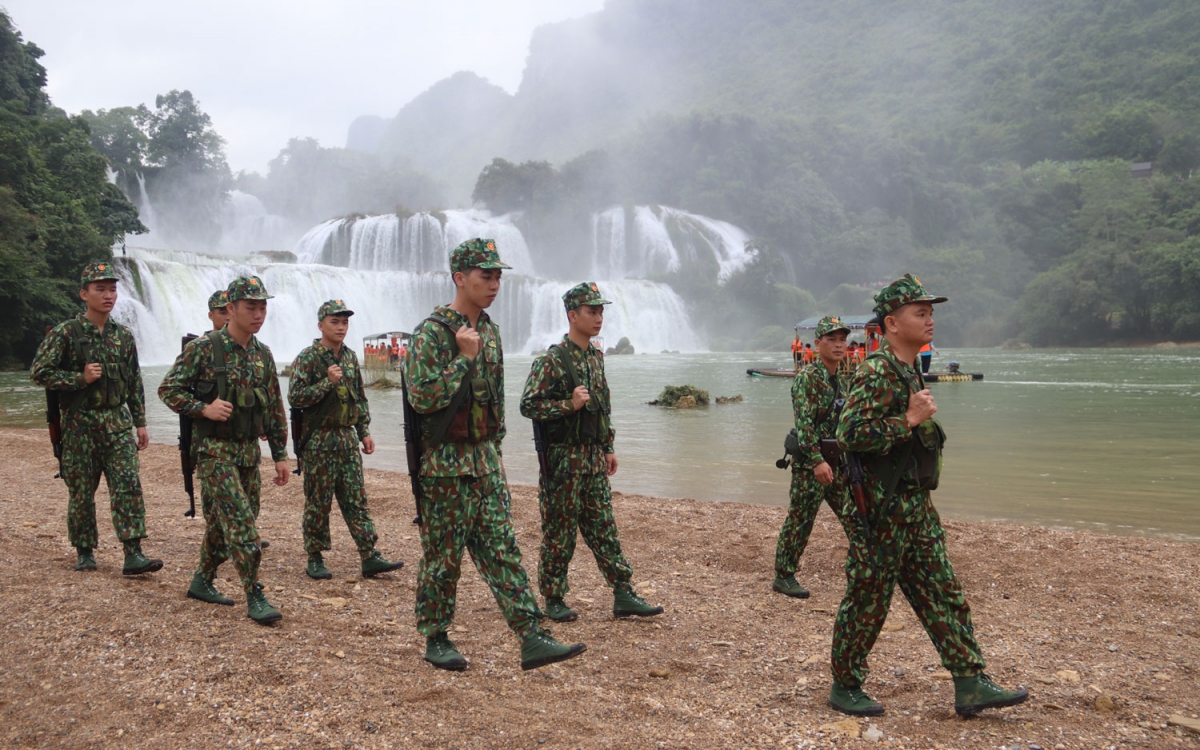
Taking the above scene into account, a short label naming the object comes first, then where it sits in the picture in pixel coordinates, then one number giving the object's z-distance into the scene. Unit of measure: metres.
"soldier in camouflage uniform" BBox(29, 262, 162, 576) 5.55
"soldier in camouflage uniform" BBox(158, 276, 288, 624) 4.69
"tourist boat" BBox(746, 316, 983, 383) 30.46
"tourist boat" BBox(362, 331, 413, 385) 33.78
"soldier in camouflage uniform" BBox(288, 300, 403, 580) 5.96
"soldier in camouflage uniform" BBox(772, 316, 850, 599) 5.09
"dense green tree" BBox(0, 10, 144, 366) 33.53
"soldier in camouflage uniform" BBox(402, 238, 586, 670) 3.72
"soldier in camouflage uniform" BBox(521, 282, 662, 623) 4.77
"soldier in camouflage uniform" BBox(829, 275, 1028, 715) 3.42
